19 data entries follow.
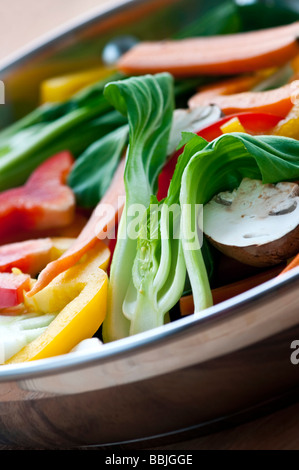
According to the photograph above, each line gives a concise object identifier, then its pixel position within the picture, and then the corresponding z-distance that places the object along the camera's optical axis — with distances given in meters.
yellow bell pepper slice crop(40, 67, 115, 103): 0.82
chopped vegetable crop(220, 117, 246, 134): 0.62
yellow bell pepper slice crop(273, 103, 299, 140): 0.62
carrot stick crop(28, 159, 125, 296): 0.61
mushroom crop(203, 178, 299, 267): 0.57
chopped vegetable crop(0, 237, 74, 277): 0.64
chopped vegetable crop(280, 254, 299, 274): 0.56
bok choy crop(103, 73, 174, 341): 0.60
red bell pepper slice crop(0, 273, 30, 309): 0.61
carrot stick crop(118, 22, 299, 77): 0.74
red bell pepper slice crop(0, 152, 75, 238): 0.69
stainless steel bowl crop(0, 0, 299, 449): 0.53
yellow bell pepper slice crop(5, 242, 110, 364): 0.57
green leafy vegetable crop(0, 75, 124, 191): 0.75
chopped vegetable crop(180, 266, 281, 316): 0.59
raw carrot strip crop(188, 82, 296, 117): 0.64
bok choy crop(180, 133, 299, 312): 0.58
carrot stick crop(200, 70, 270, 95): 0.74
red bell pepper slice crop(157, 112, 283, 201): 0.63
